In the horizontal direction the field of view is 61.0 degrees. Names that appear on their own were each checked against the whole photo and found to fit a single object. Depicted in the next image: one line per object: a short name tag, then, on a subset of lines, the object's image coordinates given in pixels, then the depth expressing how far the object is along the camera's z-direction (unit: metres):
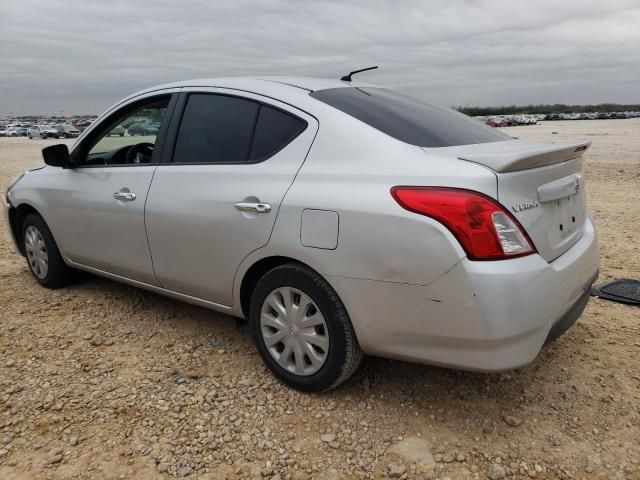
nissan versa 2.25
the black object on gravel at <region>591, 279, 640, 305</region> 4.11
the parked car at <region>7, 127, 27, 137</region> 69.08
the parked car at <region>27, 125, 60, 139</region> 56.31
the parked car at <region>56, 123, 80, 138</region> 56.91
